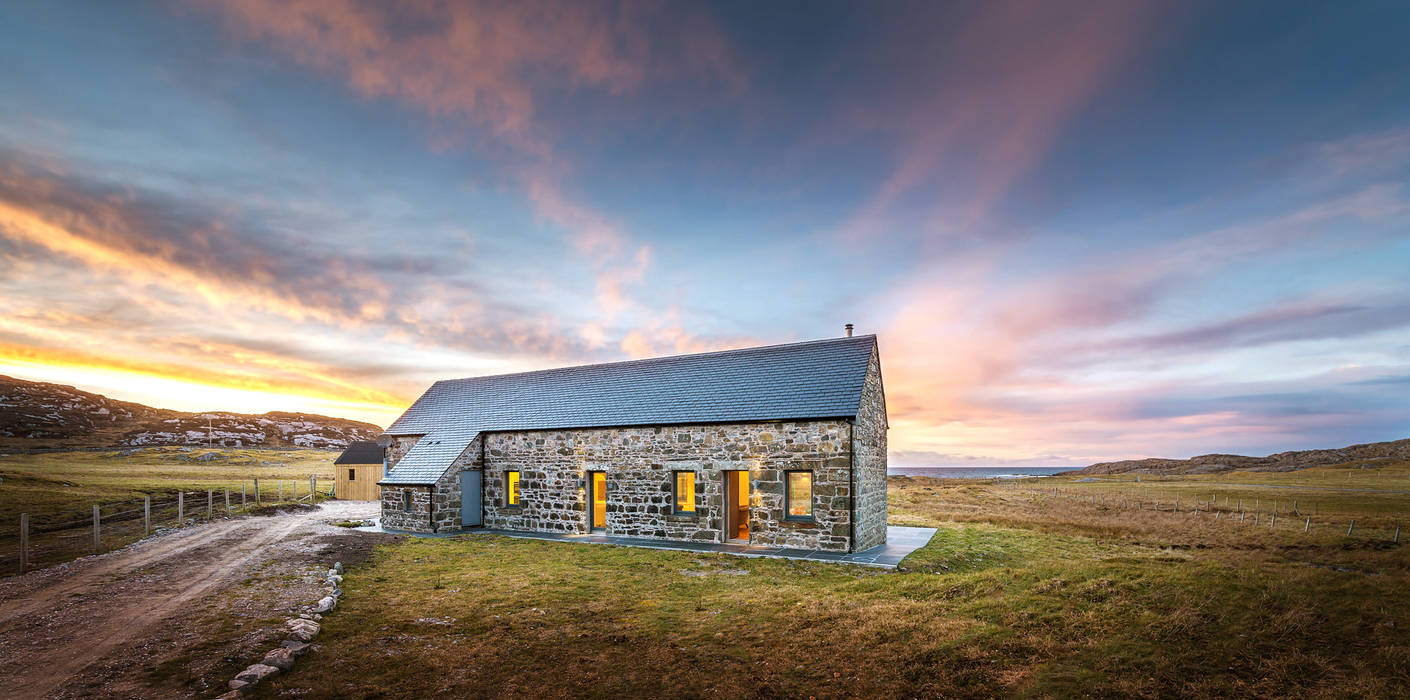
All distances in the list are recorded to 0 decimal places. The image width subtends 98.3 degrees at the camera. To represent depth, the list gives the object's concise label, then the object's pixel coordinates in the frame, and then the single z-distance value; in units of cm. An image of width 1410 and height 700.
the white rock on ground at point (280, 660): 797
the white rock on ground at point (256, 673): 746
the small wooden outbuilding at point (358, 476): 3859
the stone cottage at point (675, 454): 1834
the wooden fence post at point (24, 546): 1545
